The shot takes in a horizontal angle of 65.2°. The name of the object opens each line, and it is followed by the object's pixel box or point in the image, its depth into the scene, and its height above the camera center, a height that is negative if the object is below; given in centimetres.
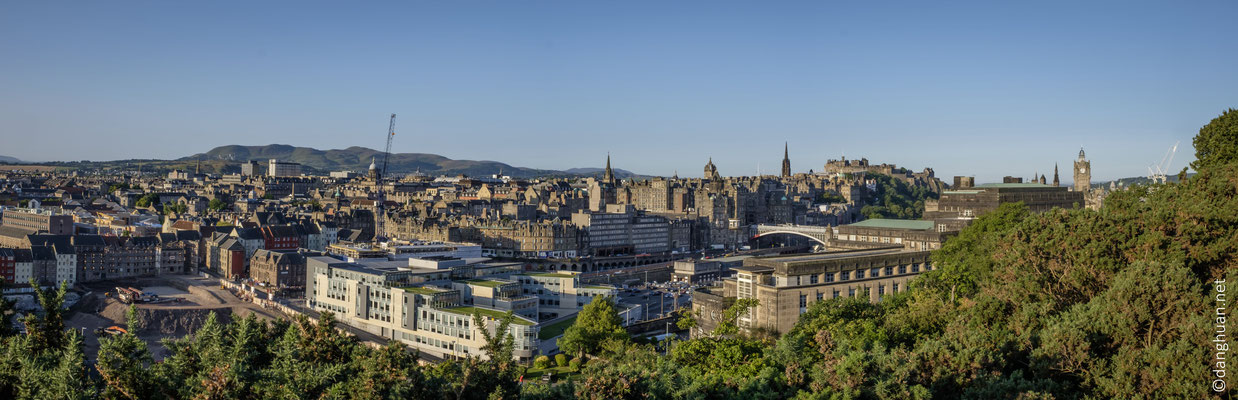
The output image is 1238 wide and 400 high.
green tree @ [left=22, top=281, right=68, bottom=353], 2558 -339
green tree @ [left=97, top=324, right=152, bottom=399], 1991 -362
